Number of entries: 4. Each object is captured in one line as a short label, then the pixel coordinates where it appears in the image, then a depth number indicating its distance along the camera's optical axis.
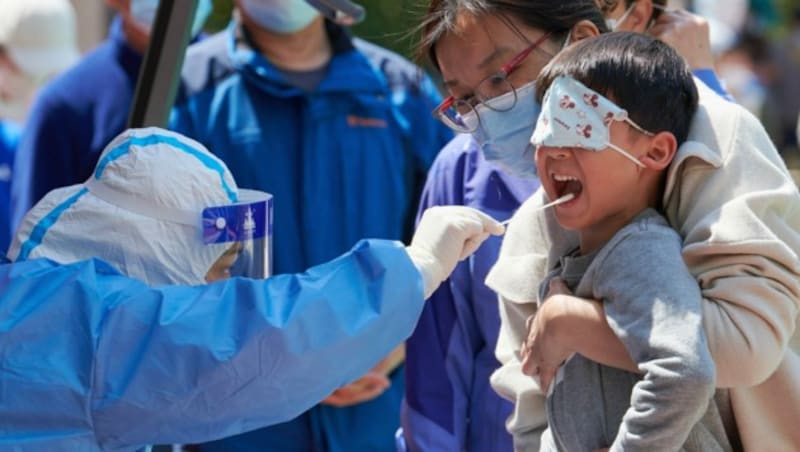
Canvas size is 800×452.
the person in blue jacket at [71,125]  8.93
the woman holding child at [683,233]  4.33
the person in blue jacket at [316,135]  8.33
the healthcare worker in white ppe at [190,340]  4.48
